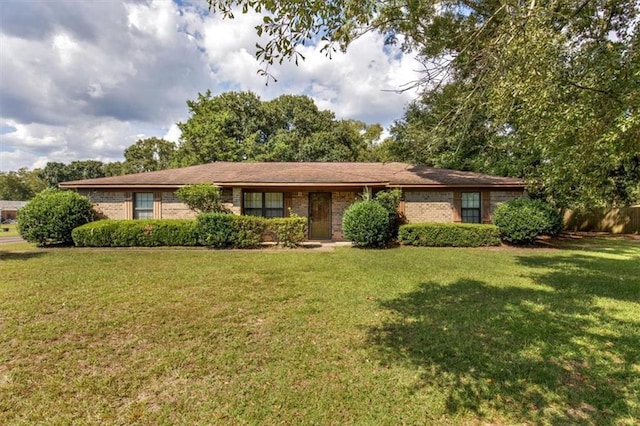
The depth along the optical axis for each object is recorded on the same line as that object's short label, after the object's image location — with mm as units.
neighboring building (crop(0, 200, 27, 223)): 54062
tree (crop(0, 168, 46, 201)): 72438
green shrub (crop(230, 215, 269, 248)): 12469
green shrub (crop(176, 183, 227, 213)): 13180
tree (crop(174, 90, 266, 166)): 28094
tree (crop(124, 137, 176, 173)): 51000
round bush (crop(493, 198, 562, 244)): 12531
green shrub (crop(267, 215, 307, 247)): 12742
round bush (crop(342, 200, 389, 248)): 12297
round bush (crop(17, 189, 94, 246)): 12664
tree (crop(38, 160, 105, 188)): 67625
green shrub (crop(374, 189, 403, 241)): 13484
